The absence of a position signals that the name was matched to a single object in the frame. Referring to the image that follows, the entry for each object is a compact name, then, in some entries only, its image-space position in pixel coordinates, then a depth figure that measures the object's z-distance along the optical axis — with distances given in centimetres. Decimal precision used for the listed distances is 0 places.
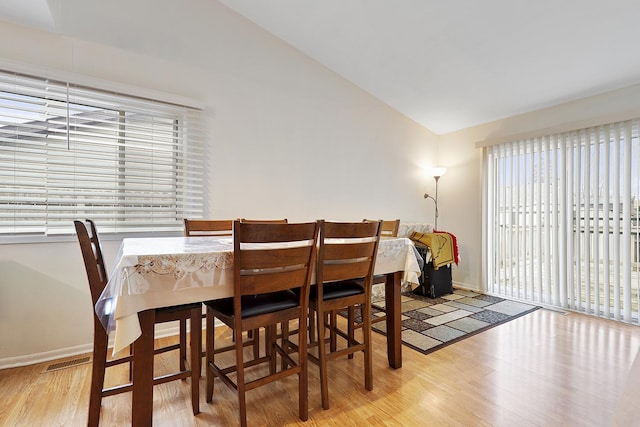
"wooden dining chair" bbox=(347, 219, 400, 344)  215
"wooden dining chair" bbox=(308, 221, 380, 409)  164
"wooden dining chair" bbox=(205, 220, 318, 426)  138
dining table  123
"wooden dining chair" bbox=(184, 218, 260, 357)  230
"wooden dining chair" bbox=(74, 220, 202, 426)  142
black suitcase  380
